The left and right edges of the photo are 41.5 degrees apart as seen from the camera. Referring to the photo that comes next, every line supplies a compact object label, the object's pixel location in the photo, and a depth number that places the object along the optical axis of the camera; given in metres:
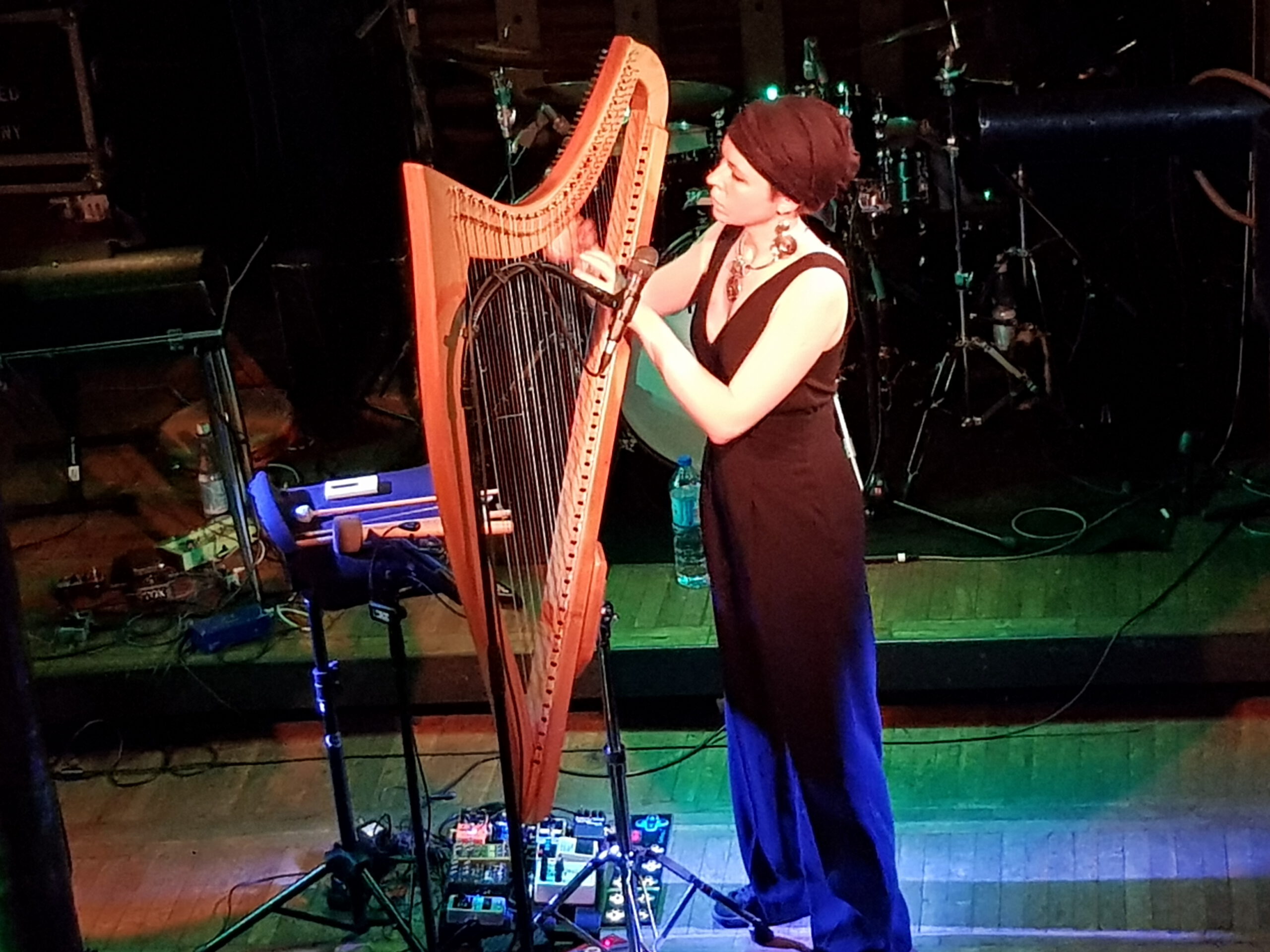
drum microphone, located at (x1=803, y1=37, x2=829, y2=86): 5.20
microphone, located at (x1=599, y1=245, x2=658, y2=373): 2.68
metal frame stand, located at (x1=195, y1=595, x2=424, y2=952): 3.62
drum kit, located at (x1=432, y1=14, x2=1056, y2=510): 5.29
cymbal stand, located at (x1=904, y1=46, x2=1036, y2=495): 5.34
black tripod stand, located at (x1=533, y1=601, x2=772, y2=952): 3.34
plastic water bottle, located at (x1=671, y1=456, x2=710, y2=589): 5.05
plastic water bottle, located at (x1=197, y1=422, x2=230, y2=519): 5.64
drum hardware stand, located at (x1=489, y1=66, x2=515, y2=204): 5.47
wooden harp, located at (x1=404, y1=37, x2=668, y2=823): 2.22
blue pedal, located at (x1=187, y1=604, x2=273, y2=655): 4.89
